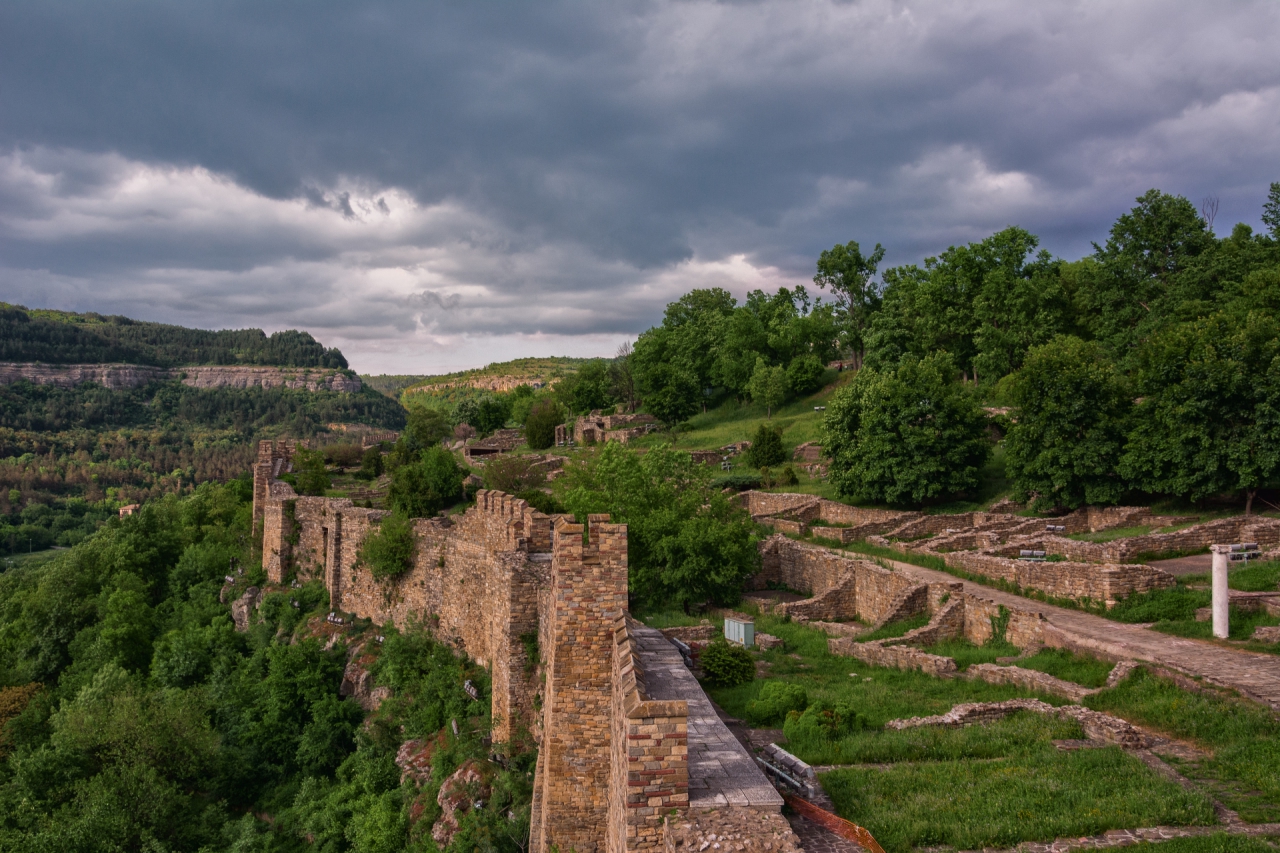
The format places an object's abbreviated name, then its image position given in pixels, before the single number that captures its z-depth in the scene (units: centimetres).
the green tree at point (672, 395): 6144
